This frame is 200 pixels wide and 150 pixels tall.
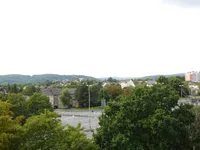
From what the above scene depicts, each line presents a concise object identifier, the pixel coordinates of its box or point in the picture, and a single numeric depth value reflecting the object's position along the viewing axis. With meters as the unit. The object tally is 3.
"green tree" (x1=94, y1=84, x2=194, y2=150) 13.36
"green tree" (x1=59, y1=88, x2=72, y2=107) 55.44
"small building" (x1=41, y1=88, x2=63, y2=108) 60.49
